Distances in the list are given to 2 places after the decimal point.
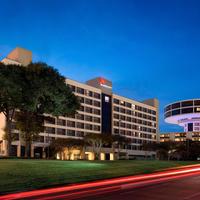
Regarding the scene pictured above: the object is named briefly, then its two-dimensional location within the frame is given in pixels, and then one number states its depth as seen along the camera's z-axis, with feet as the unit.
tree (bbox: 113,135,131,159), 239.32
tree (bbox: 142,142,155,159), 295.69
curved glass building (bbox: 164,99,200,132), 351.18
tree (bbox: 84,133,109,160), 228.17
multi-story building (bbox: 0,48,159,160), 248.08
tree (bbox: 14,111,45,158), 105.99
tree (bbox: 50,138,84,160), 226.72
